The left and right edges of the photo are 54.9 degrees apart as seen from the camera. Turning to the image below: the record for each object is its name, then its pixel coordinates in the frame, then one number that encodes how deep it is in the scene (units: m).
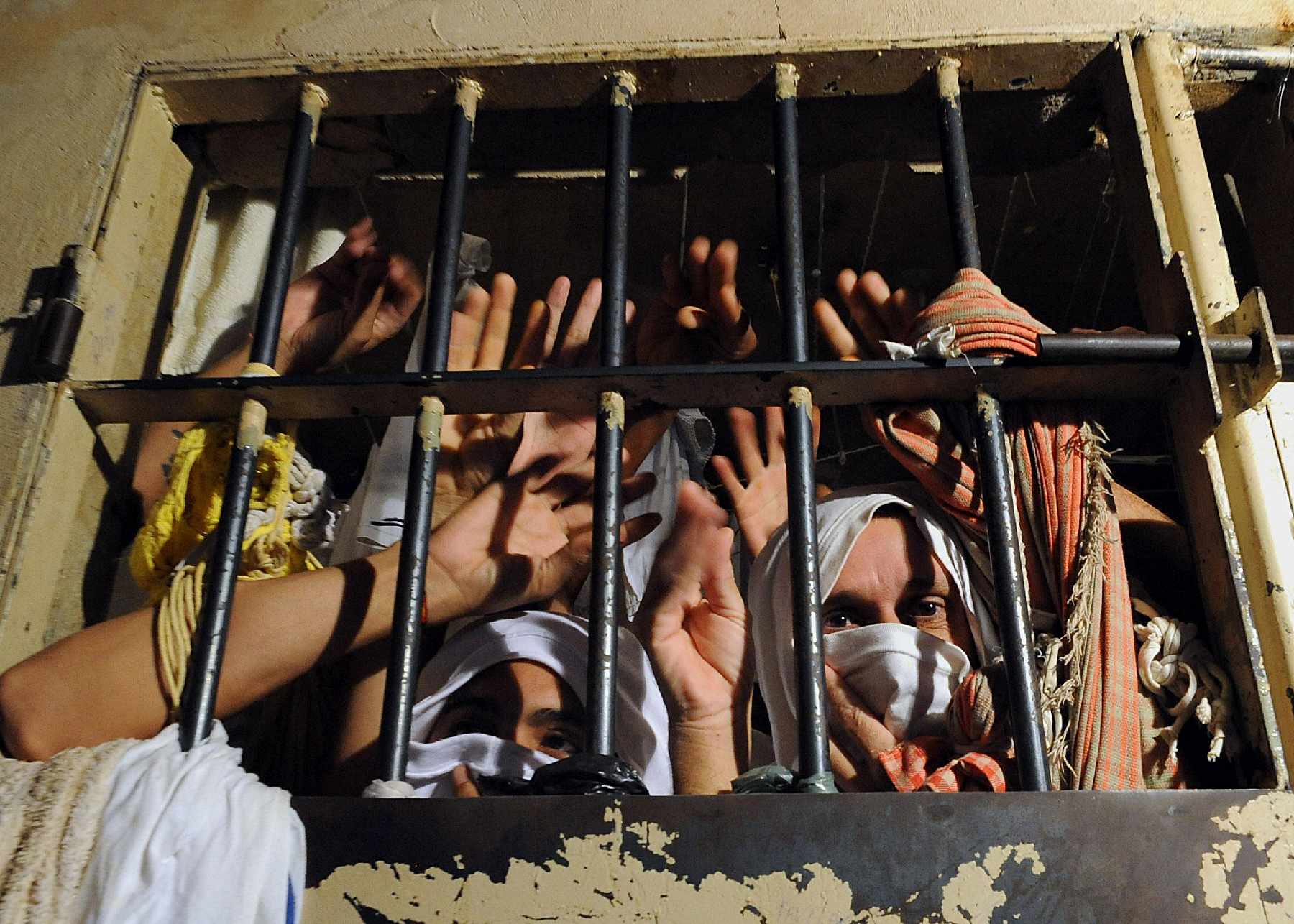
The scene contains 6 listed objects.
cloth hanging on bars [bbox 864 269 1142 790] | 1.45
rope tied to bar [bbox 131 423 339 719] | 1.60
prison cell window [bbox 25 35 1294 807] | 1.42
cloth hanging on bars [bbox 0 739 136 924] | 1.18
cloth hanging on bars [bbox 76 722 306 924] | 1.17
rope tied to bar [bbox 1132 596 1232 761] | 1.45
